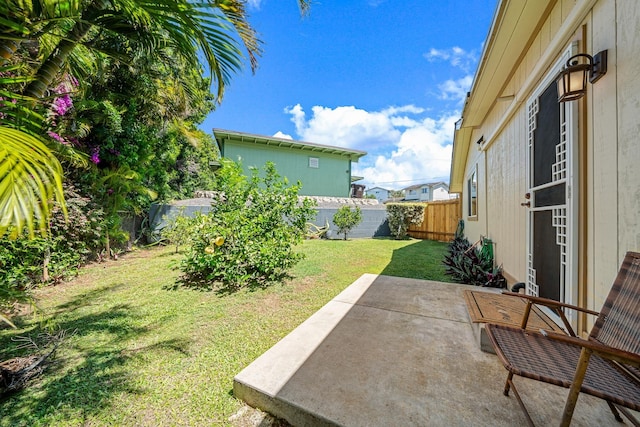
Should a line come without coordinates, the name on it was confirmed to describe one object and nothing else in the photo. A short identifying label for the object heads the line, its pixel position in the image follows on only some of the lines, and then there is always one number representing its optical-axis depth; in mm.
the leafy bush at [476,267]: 3996
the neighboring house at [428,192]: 38344
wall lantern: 1736
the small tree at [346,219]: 10312
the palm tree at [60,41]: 1053
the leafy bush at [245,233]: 4203
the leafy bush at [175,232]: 6770
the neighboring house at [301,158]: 13172
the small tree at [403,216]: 11109
